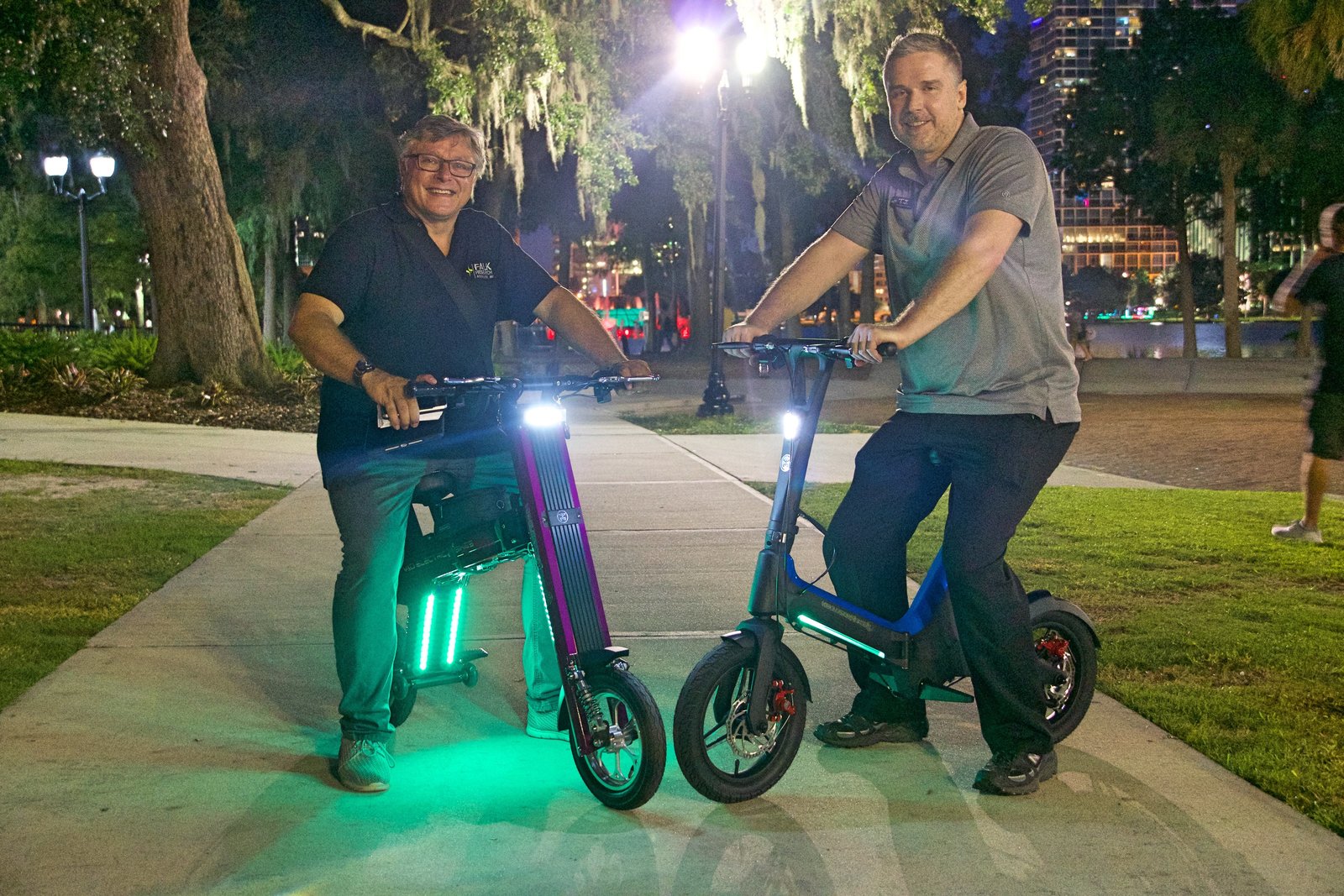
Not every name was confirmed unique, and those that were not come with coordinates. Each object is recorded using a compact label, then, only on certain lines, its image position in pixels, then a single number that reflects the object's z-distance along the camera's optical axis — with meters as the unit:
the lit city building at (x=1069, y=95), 41.65
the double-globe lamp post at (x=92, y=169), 26.12
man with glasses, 4.18
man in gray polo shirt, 3.96
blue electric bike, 3.94
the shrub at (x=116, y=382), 19.17
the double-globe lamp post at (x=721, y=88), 18.88
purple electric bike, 3.85
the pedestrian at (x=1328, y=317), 7.98
